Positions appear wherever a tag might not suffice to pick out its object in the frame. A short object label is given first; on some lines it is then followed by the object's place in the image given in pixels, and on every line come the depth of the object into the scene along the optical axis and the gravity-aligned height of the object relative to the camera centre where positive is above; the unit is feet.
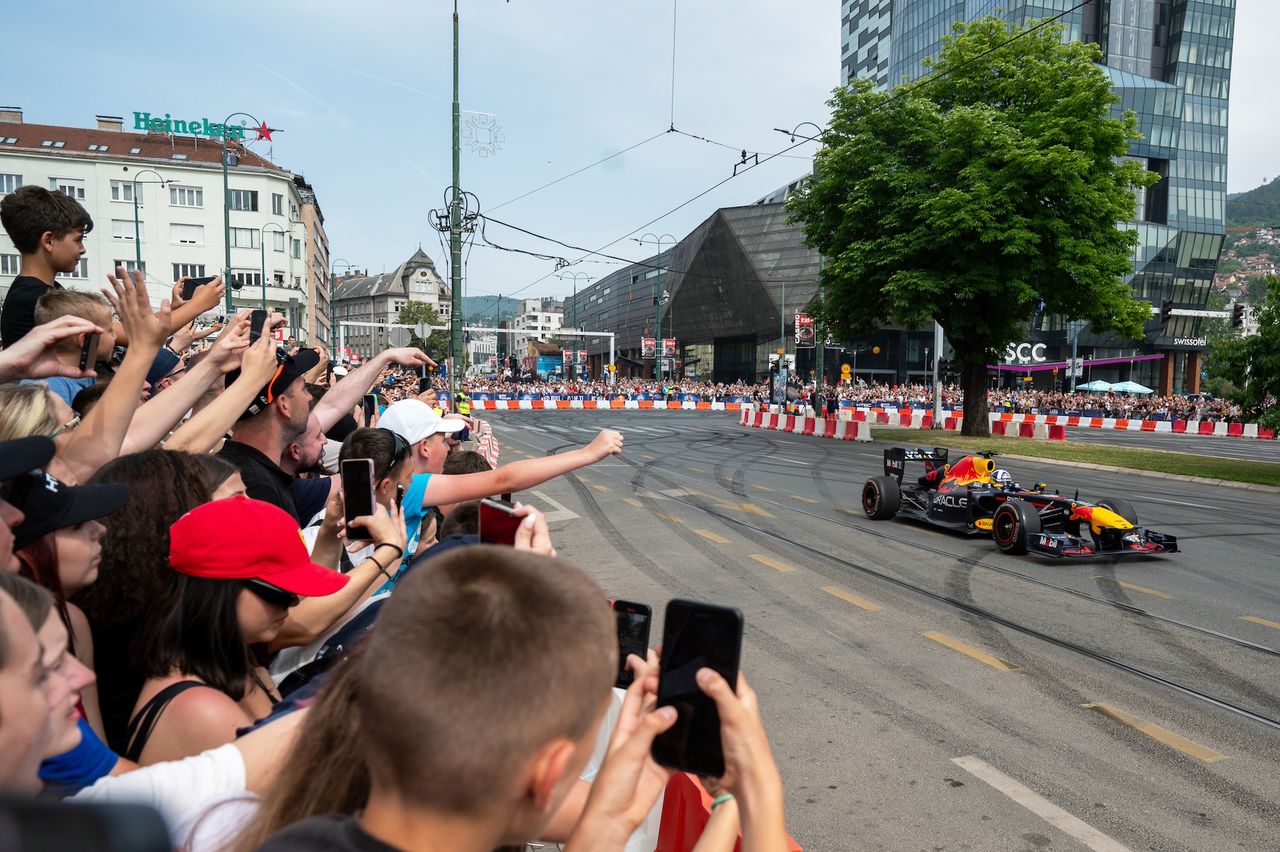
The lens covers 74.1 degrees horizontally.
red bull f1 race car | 29.76 -5.47
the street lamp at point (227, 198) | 93.41 +17.93
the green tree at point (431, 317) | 287.89 +12.67
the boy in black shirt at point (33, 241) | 13.88 +1.83
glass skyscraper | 235.61 +62.25
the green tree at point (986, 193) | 78.12 +16.65
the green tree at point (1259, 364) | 60.64 +0.71
